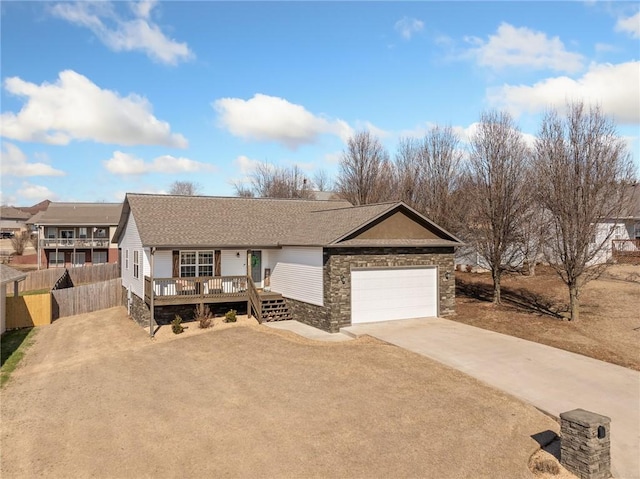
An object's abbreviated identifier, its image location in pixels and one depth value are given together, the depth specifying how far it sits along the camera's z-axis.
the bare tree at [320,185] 62.31
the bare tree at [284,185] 54.09
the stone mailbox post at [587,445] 7.30
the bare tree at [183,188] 91.12
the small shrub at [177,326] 17.81
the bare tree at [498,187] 21.52
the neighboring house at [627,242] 30.46
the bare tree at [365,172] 35.06
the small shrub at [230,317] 19.25
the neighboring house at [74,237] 44.16
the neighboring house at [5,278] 18.92
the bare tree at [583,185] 16.77
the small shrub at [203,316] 18.47
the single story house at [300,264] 18.30
